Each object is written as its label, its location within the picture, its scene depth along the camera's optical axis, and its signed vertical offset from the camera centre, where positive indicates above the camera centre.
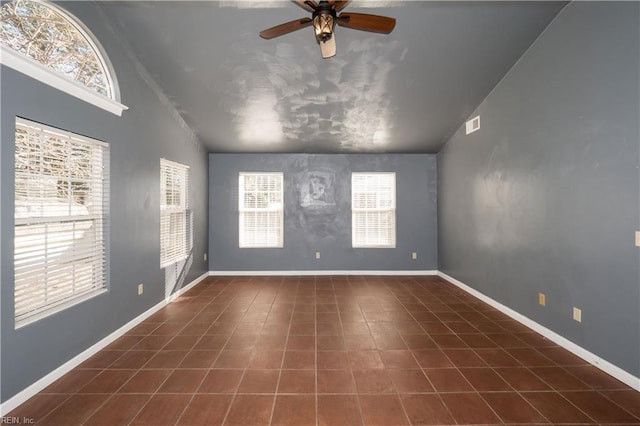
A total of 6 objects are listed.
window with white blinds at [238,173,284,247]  5.43 +0.10
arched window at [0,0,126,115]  1.94 +1.38
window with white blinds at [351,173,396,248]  5.47 +0.06
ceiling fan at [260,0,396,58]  1.88 +1.40
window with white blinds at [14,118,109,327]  1.92 -0.02
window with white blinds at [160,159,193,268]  3.76 +0.01
